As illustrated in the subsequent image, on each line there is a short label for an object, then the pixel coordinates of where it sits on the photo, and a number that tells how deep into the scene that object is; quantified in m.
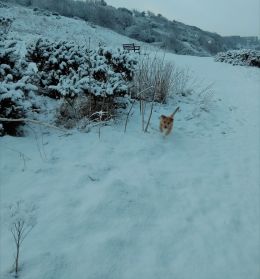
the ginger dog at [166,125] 4.80
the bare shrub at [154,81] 6.28
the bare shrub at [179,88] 7.44
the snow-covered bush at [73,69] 4.93
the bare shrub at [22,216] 2.55
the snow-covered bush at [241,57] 18.55
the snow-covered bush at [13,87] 4.00
